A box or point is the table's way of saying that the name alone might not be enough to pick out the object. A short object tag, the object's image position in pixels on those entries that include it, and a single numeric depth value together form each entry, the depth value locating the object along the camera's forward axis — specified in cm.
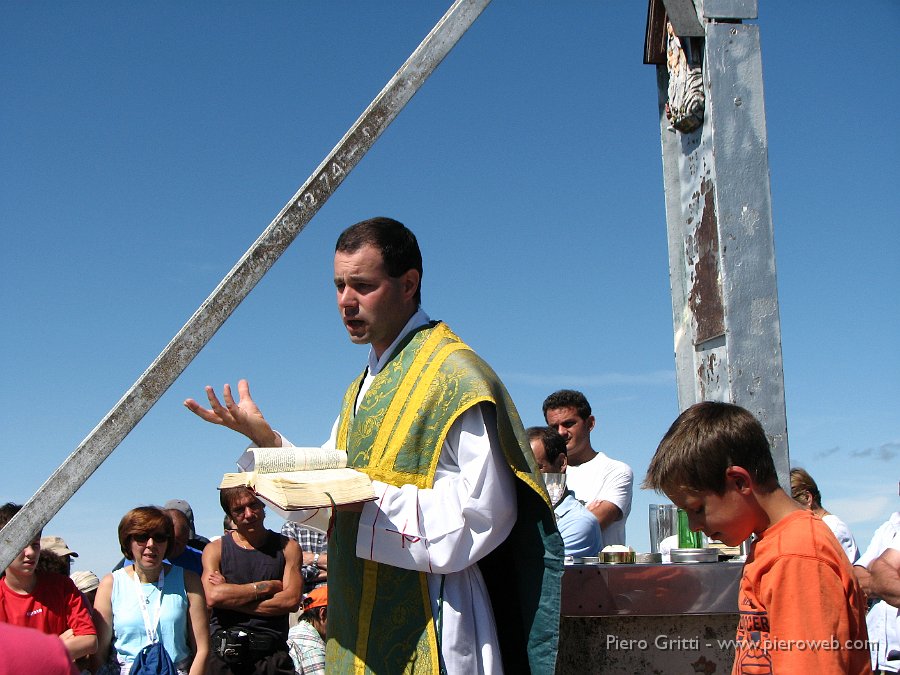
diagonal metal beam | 348
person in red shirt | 590
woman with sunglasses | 635
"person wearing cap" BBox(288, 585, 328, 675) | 679
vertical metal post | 430
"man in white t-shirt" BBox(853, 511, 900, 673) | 400
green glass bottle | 435
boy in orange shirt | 233
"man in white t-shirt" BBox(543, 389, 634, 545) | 592
